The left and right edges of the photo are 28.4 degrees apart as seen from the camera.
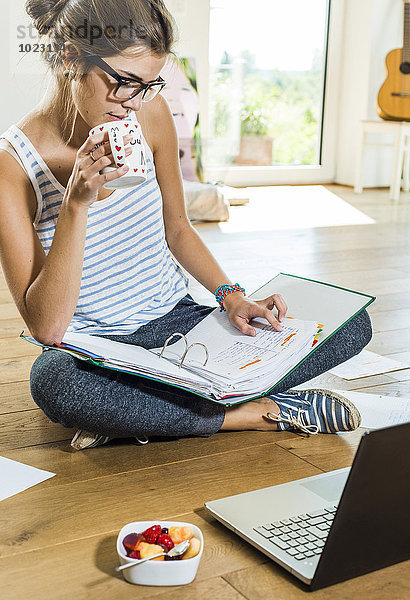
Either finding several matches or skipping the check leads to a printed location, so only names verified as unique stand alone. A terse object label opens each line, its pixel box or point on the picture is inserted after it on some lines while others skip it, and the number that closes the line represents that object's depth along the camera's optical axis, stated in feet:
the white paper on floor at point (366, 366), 6.10
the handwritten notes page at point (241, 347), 4.42
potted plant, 16.72
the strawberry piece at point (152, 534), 3.36
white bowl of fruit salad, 3.30
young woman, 4.09
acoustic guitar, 15.74
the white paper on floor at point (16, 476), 4.22
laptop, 3.03
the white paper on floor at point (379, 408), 5.14
